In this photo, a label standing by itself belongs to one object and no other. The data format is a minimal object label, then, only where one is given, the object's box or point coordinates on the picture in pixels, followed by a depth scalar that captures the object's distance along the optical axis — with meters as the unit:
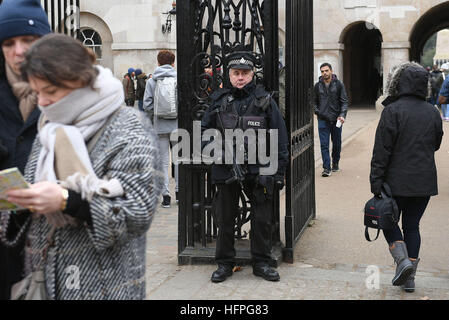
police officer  5.38
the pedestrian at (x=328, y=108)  11.44
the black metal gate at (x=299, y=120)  6.12
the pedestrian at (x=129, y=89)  21.11
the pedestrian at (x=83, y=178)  2.37
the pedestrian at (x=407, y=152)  5.15
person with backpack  8.89
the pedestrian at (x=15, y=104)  2.78
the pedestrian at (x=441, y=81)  16.60
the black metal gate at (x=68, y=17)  6.34
